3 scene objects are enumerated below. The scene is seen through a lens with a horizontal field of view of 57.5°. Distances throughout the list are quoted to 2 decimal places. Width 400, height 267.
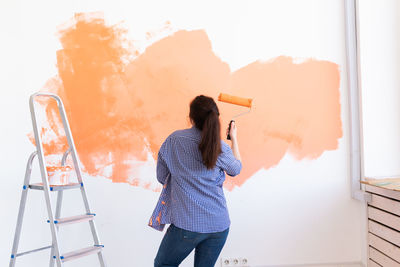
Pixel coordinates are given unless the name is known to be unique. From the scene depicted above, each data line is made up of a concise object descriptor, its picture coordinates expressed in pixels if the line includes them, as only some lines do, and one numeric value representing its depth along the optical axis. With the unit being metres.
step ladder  1.83
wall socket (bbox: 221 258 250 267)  2.54
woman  1.70
